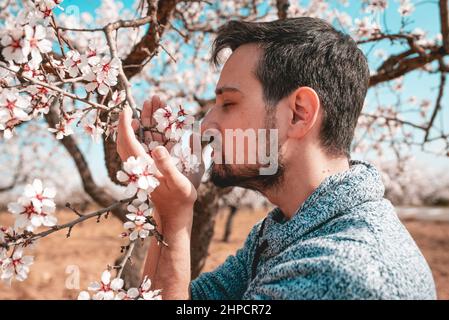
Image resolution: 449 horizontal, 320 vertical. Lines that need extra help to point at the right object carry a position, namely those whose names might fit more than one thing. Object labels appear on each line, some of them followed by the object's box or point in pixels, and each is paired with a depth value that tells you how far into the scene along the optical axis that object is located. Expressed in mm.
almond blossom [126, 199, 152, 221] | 735
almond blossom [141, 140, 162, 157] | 796
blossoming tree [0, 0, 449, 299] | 704
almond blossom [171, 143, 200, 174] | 808
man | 666
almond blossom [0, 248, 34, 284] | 733
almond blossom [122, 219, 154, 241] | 735
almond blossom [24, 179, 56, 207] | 700
